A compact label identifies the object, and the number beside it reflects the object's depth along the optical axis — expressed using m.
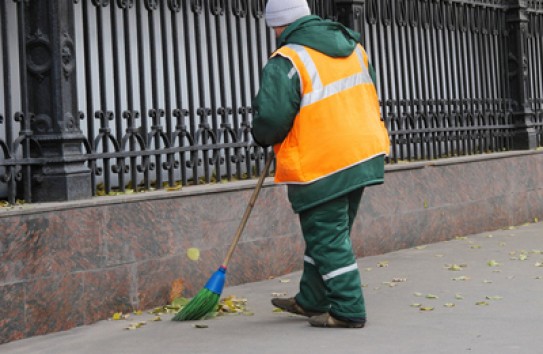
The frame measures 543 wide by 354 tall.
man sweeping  10.79
